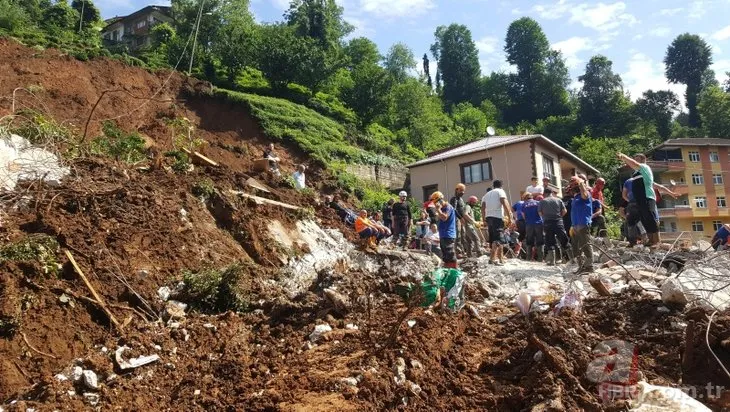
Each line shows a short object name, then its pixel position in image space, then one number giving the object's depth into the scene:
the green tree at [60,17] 29.52
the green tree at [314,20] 41.88
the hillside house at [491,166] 25.72
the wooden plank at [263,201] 8.92
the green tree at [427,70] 71.09
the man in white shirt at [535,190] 10.27
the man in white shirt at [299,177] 12.97
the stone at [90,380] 4.25
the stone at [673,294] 4.83
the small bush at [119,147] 8.65
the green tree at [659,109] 54.06
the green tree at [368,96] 33.59
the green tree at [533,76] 62.12
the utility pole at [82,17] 32.30
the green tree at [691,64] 61.84
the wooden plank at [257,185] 9.84
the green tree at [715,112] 52.22
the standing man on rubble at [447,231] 8.34
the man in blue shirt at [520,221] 10.23
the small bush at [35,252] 5.19
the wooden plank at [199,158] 10.03
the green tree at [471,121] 49.09
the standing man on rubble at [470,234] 10.54
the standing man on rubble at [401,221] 12.66
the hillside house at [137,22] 48.09
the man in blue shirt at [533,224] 9.53
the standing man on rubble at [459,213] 9.72
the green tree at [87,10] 35.28
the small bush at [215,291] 5.98
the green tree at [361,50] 50.97
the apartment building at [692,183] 41.22
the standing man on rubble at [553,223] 8.77
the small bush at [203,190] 8.20
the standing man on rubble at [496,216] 9.37
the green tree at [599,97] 53.41
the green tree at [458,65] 67.00
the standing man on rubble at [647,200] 8.20
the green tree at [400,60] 59.03
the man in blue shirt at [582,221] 7.66
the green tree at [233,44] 31.48
